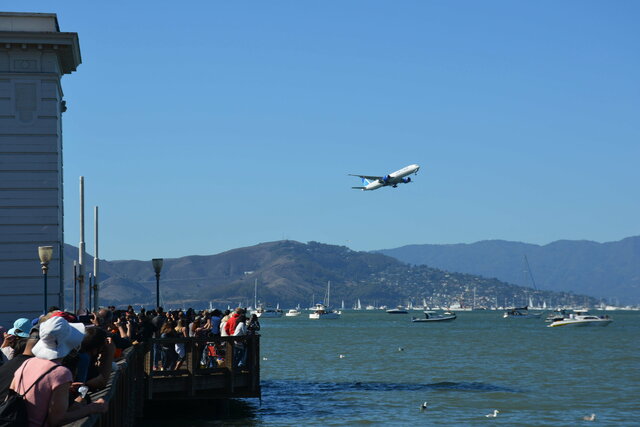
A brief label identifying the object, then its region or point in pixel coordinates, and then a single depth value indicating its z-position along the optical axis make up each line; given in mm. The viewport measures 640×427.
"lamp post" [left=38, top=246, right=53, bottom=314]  29891
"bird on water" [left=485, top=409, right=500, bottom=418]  35750
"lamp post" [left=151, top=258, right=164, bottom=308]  35709
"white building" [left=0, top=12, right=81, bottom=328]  35219
